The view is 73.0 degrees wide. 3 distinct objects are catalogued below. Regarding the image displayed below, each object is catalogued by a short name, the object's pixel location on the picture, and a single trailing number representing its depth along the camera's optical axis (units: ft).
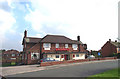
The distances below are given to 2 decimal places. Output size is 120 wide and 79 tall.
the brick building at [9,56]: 124.43
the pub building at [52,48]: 68.83
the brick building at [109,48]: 111.58
